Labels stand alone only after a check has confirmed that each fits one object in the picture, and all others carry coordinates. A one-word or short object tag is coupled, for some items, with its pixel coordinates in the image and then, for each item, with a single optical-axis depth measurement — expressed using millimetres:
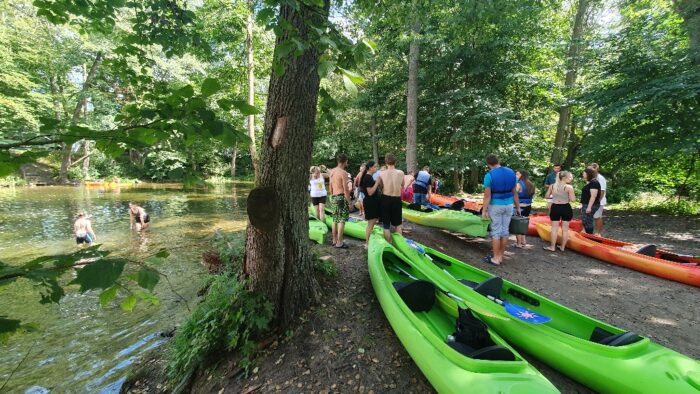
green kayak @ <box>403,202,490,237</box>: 6641
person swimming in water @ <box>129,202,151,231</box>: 10867
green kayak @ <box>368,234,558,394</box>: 2490
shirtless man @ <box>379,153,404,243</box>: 5938
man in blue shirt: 5891
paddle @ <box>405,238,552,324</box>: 3297
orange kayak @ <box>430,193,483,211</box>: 11308
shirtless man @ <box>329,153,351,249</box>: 6246
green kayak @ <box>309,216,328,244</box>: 6844
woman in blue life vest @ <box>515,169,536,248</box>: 7617
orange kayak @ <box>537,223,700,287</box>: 5535
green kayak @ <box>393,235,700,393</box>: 2711
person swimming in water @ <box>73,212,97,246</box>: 8727
